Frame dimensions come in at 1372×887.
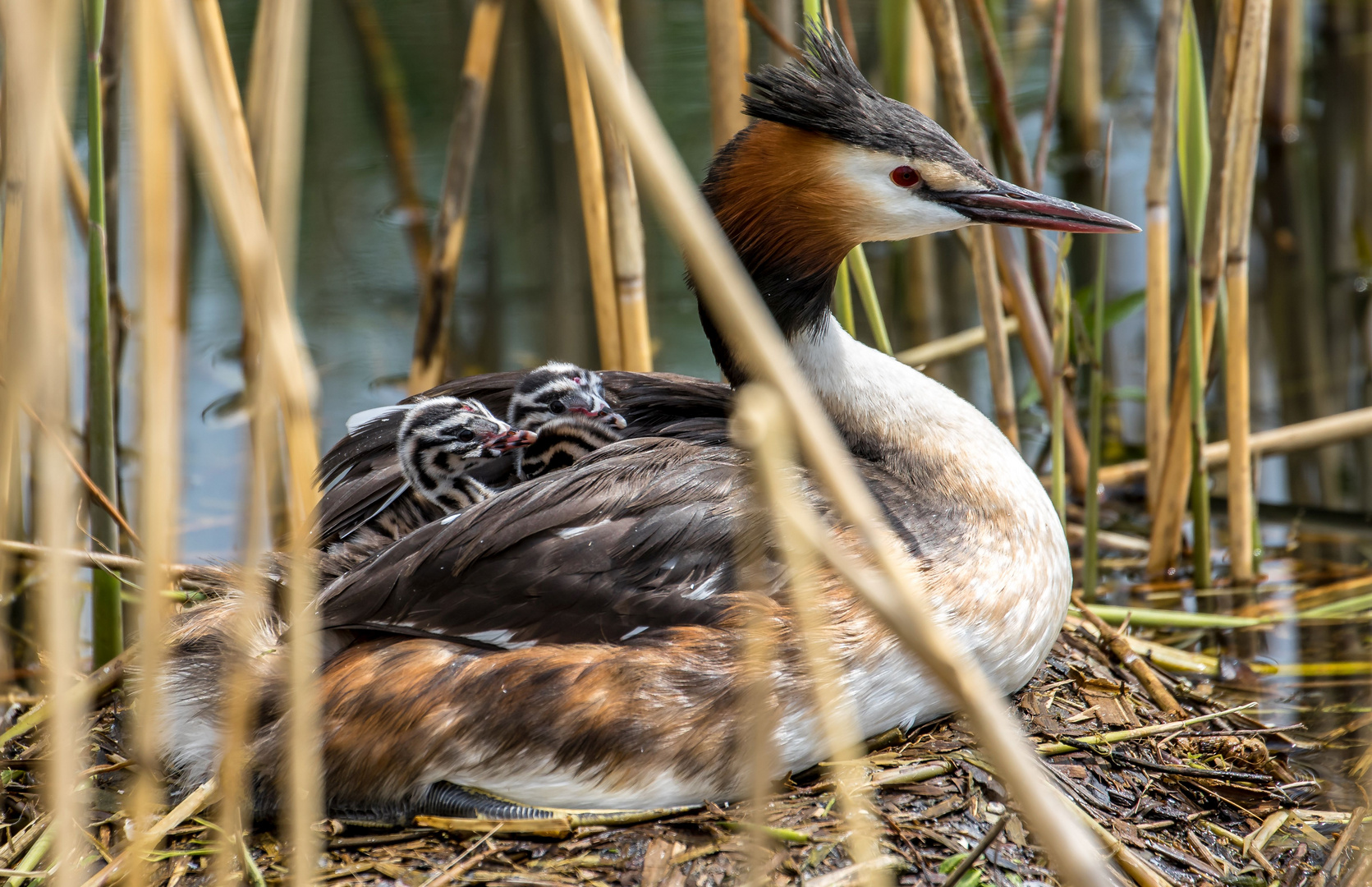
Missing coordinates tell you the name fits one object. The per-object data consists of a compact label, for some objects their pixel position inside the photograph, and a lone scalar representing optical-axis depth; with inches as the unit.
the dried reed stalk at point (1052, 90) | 315.6
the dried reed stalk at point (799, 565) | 111.4
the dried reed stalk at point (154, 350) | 112.4
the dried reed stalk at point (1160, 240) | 297.3
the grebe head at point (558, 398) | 256.4
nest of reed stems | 207.5
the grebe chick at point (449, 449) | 247.1
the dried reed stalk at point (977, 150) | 294.8
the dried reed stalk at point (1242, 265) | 285.3
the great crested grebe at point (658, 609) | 219.3
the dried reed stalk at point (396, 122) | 552.4
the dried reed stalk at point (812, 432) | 101.1
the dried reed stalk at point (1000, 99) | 313.4
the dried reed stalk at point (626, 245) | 289.3
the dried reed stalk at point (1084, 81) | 569.0
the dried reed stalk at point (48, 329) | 105.2
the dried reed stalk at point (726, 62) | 281.6
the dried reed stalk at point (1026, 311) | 339.3
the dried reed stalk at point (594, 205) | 289.6
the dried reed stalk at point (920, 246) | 419.8
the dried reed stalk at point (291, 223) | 123.3
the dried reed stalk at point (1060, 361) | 294.7
